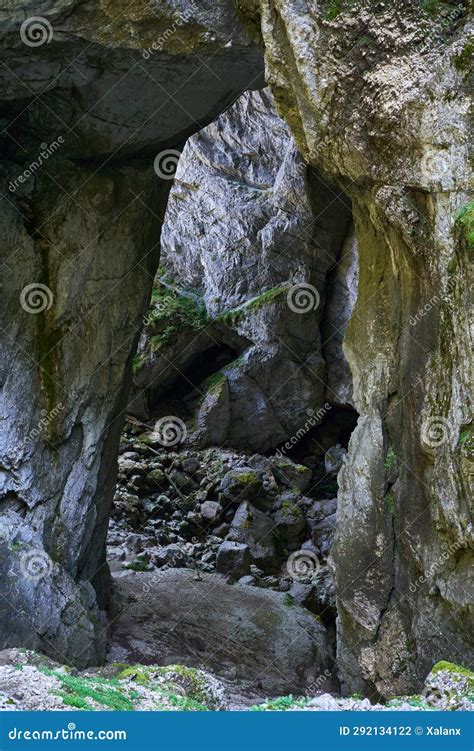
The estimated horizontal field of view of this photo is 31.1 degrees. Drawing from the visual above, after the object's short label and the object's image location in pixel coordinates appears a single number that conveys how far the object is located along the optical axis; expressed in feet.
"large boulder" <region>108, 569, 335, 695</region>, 38.70
